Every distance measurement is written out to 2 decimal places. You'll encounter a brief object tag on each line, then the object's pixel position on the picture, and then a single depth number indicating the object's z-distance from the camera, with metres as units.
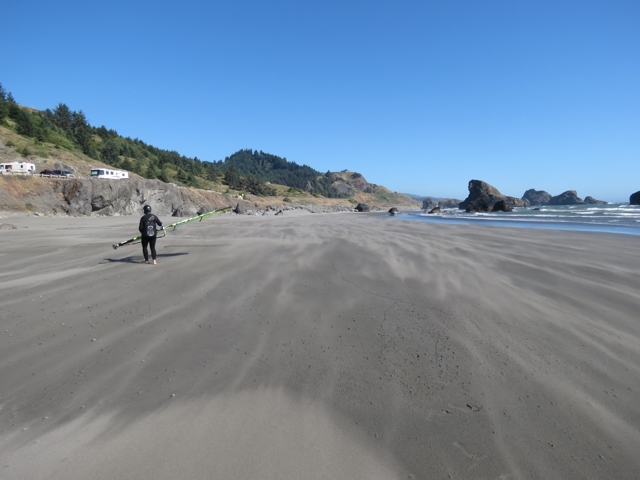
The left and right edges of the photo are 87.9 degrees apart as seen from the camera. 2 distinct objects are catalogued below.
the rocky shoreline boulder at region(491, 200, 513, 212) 63.69
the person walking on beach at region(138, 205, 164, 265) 8.92
